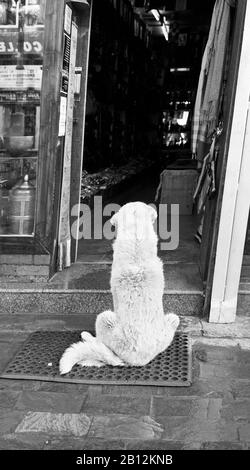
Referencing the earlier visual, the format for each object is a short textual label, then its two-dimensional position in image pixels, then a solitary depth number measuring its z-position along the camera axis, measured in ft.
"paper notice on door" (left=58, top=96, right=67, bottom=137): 16.13
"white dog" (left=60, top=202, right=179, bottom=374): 11.68
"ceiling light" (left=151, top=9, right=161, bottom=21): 37.19
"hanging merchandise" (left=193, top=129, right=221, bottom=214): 15.48
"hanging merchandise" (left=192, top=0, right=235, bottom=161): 15.85
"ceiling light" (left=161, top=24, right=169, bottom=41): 43.12
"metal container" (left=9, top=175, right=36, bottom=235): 16.85
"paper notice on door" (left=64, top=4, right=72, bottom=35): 15.58
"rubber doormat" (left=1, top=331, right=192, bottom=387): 11.76
